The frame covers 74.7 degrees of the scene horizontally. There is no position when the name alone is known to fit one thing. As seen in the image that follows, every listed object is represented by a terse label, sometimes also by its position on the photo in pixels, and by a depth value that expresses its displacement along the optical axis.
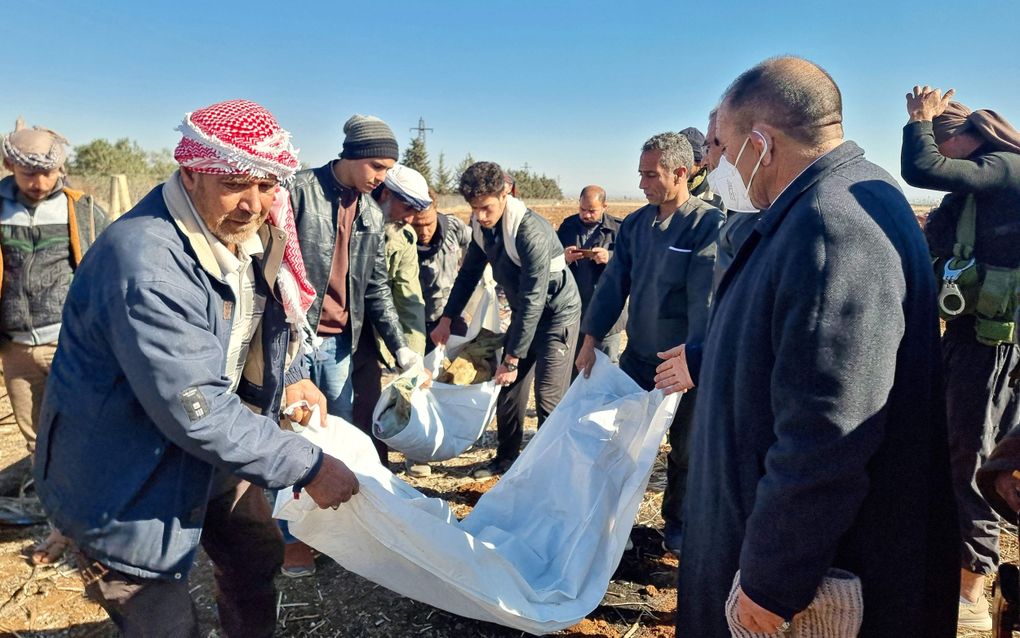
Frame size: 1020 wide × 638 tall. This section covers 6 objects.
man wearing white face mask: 1.29
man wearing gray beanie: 3.17
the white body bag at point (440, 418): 3.65
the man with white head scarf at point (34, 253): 3.44
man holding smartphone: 5.62
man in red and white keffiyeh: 1.59
